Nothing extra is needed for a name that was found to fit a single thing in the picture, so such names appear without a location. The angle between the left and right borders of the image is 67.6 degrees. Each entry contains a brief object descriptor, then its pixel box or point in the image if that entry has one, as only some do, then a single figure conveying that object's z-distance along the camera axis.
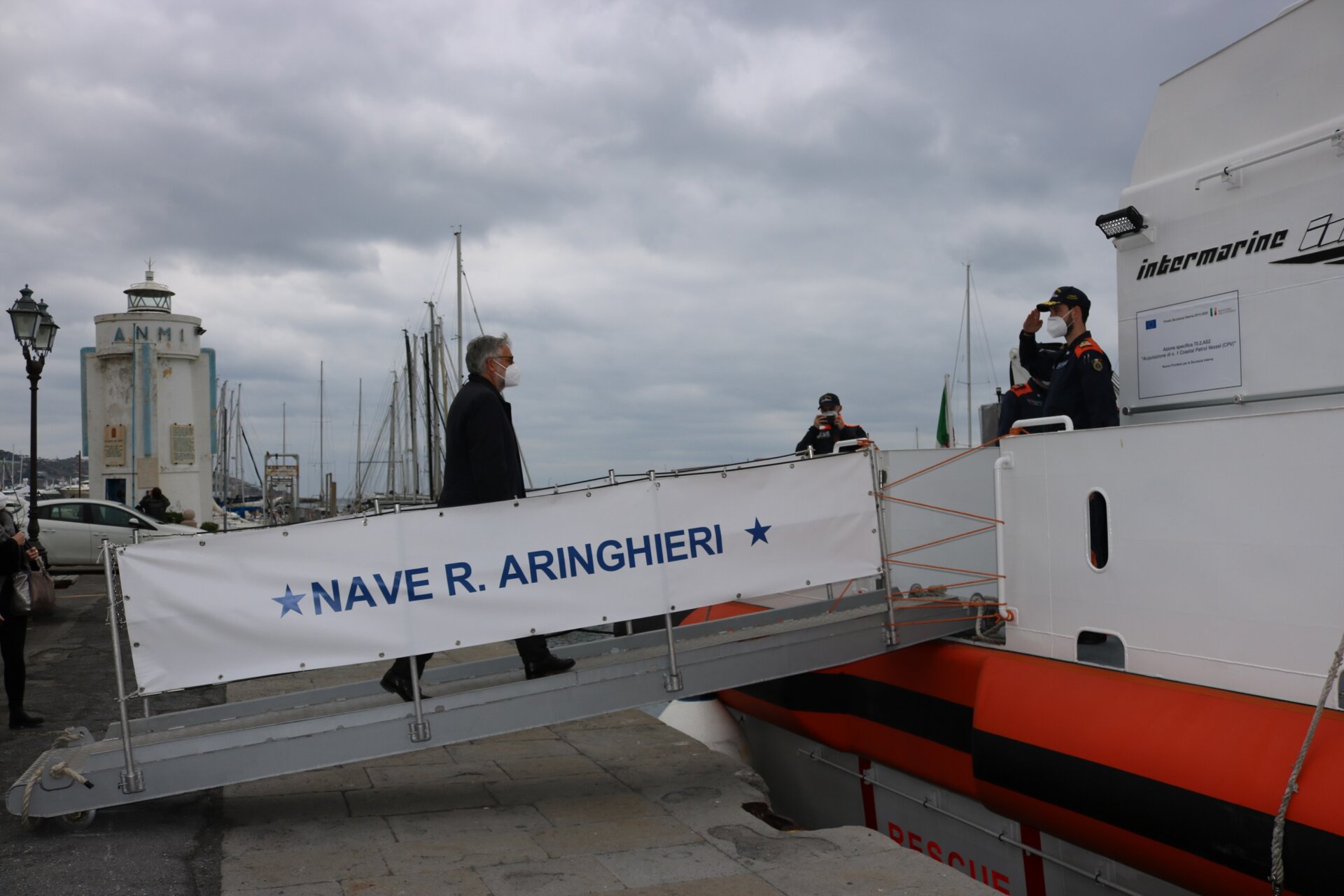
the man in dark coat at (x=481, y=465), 5.33
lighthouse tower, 35.34
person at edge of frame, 6.45
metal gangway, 4.61
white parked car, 19.52
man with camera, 9.03
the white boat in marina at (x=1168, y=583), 4.05
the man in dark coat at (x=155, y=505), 25.41
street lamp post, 14.52
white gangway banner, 4.62
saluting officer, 5.80
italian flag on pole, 10.29
